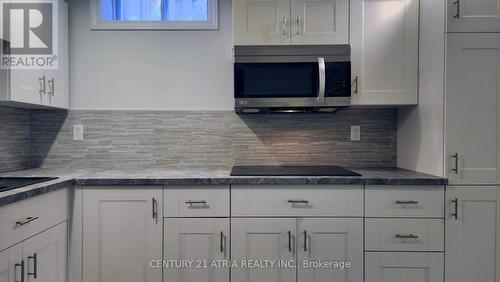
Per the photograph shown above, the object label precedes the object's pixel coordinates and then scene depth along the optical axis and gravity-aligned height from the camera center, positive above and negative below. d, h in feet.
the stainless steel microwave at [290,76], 6.64 +1.28
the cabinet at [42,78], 5.74 +1.16
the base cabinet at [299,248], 6.10 -2.08
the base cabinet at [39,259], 4.64 -1.94
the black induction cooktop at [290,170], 6.37 -0.70
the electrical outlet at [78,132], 7.89 +0.12
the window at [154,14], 7.82 +3.03
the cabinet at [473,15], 5.88 +2.26
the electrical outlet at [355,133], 7.95 +0.13
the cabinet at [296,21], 6.86 +2.50
